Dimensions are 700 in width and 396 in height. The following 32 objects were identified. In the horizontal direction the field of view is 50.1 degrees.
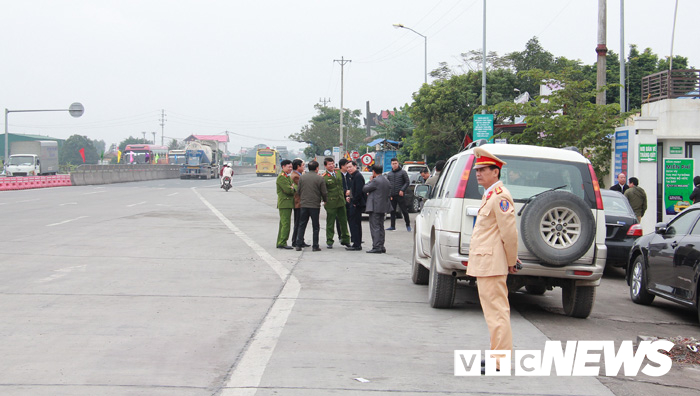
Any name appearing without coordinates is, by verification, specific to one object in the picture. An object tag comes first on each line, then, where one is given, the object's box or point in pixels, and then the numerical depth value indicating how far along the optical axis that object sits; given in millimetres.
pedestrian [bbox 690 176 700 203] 15223
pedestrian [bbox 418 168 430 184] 23216
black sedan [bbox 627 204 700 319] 8766
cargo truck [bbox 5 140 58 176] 57562
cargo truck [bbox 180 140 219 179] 67625
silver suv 7688
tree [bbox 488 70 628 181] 21172
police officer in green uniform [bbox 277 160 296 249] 14938
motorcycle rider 44556
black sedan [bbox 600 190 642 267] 12867
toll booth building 19375
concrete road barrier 49938
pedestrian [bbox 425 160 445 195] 18098
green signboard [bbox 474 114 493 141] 28641
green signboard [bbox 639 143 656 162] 20219
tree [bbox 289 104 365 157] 134125
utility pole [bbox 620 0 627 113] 23038
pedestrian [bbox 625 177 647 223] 16359
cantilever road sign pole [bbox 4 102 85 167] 54531
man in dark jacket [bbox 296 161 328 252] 14750
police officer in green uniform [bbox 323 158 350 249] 14992
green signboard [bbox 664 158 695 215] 19219
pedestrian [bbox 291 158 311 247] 15070
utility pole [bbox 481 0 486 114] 33406
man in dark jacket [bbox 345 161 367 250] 15141
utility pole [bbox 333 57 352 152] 80738
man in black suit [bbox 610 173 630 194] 17648
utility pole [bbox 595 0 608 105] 19827
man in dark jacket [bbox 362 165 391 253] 14617
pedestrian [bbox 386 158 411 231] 19516
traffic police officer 5480
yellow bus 93938
